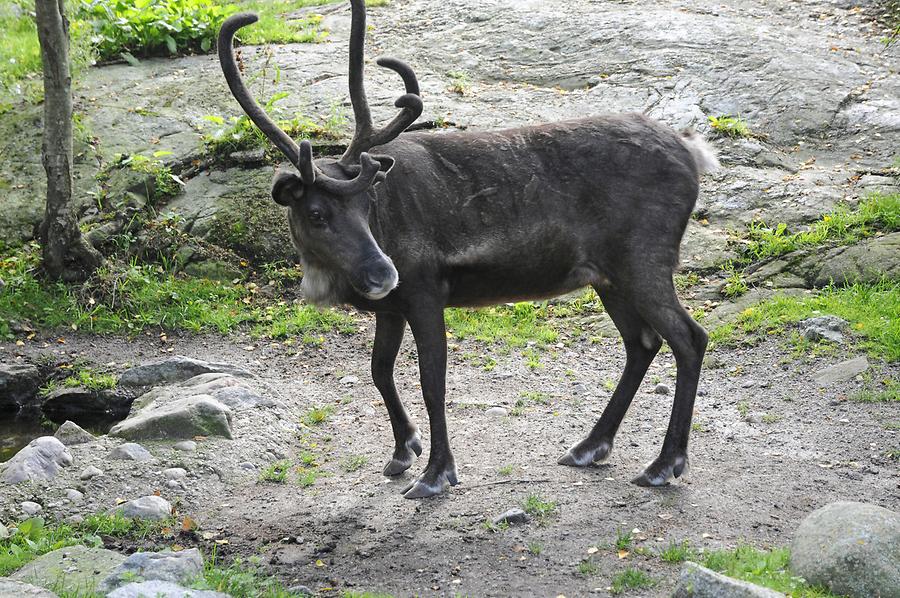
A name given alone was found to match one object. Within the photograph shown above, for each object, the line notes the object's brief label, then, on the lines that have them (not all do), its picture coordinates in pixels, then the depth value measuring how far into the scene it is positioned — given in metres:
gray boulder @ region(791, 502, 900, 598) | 9.52
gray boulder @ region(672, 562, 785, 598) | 8.86
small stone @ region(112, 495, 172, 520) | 12.48
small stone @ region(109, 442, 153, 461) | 13.95
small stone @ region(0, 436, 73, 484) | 13.27
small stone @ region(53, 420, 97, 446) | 14.96
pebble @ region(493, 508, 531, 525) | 12.16
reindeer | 12.88
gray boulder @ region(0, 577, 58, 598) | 9.06
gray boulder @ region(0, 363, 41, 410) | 17.86
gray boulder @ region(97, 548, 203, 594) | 9.59
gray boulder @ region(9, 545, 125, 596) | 10.00
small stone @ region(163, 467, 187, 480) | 13.64
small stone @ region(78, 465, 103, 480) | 13.44
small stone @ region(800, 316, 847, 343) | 17.78
